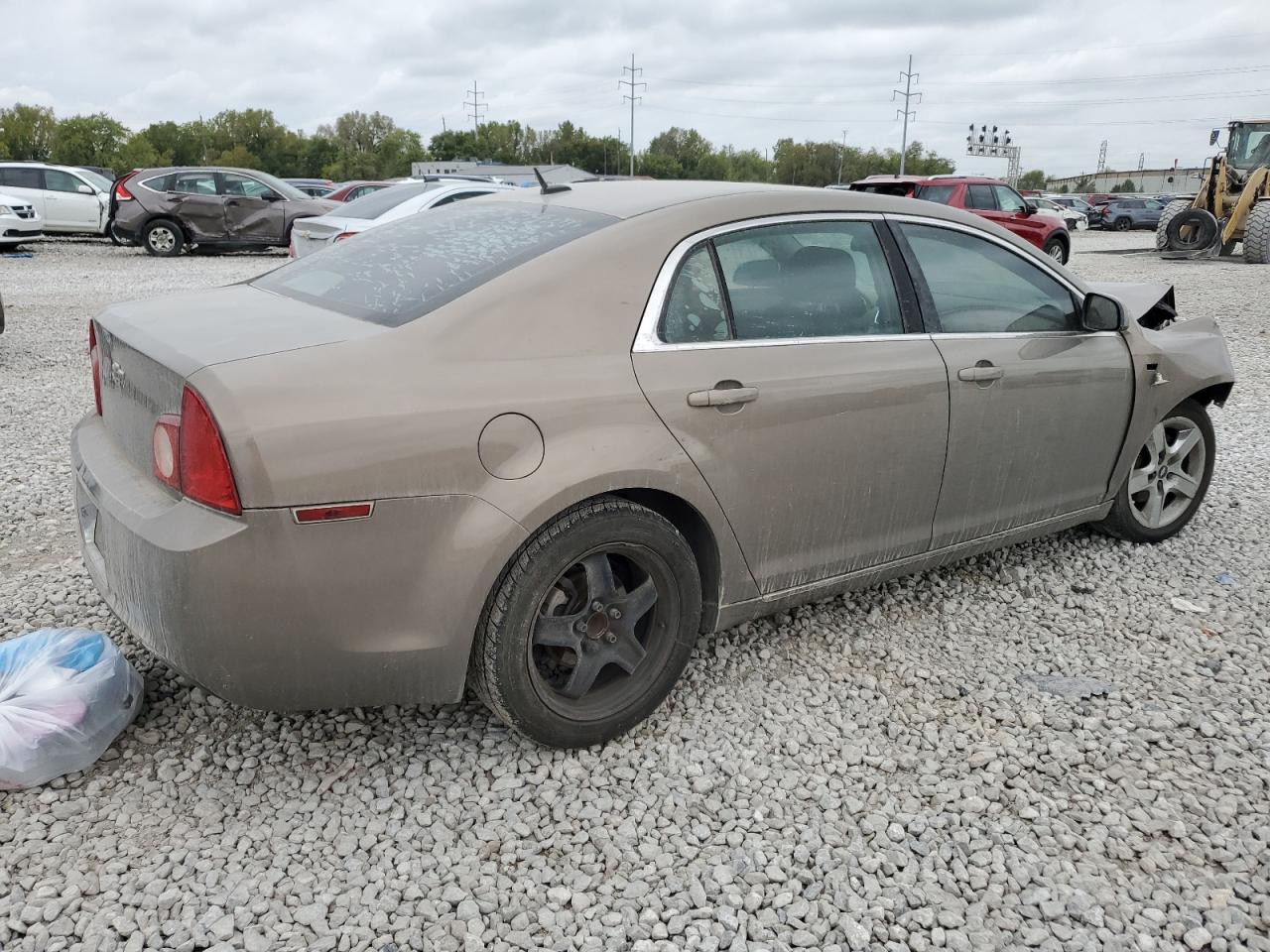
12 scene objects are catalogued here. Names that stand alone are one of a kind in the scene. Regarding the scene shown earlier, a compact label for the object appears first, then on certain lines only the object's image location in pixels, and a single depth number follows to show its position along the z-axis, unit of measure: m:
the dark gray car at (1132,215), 39.66
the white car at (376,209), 10.48
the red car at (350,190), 19.42
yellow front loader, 18.91
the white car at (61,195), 19.34
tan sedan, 2.28
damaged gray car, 17.66
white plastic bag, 2.56
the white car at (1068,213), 37.96
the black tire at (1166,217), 20.77
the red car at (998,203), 17.25
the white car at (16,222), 16.67
